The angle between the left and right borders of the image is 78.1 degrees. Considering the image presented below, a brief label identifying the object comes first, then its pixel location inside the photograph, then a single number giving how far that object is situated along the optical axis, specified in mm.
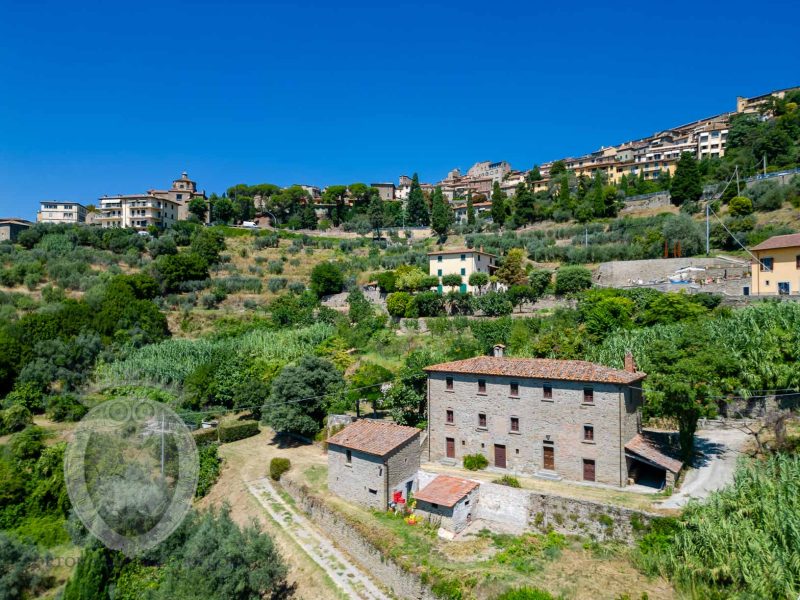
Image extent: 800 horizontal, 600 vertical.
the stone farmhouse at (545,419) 22594
